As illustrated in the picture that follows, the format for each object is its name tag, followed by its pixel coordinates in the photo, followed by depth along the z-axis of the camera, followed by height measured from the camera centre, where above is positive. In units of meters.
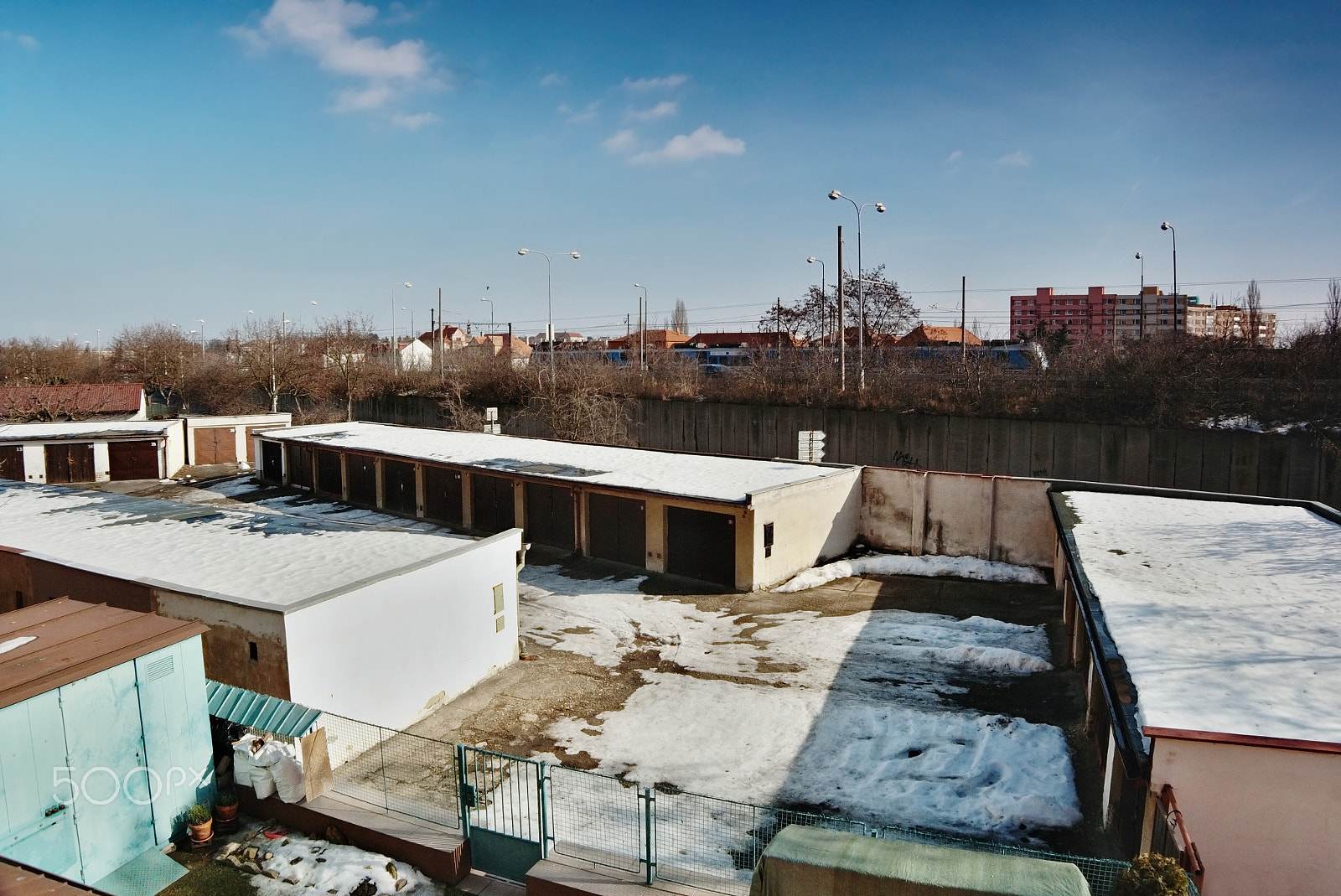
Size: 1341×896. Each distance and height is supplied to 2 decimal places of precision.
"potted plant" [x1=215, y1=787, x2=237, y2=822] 8.77 -4.75
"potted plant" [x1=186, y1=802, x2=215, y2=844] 8.53 -4.76
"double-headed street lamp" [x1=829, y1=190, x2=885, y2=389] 32.25 +0.12
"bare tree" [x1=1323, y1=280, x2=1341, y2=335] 26.80 +1.38
